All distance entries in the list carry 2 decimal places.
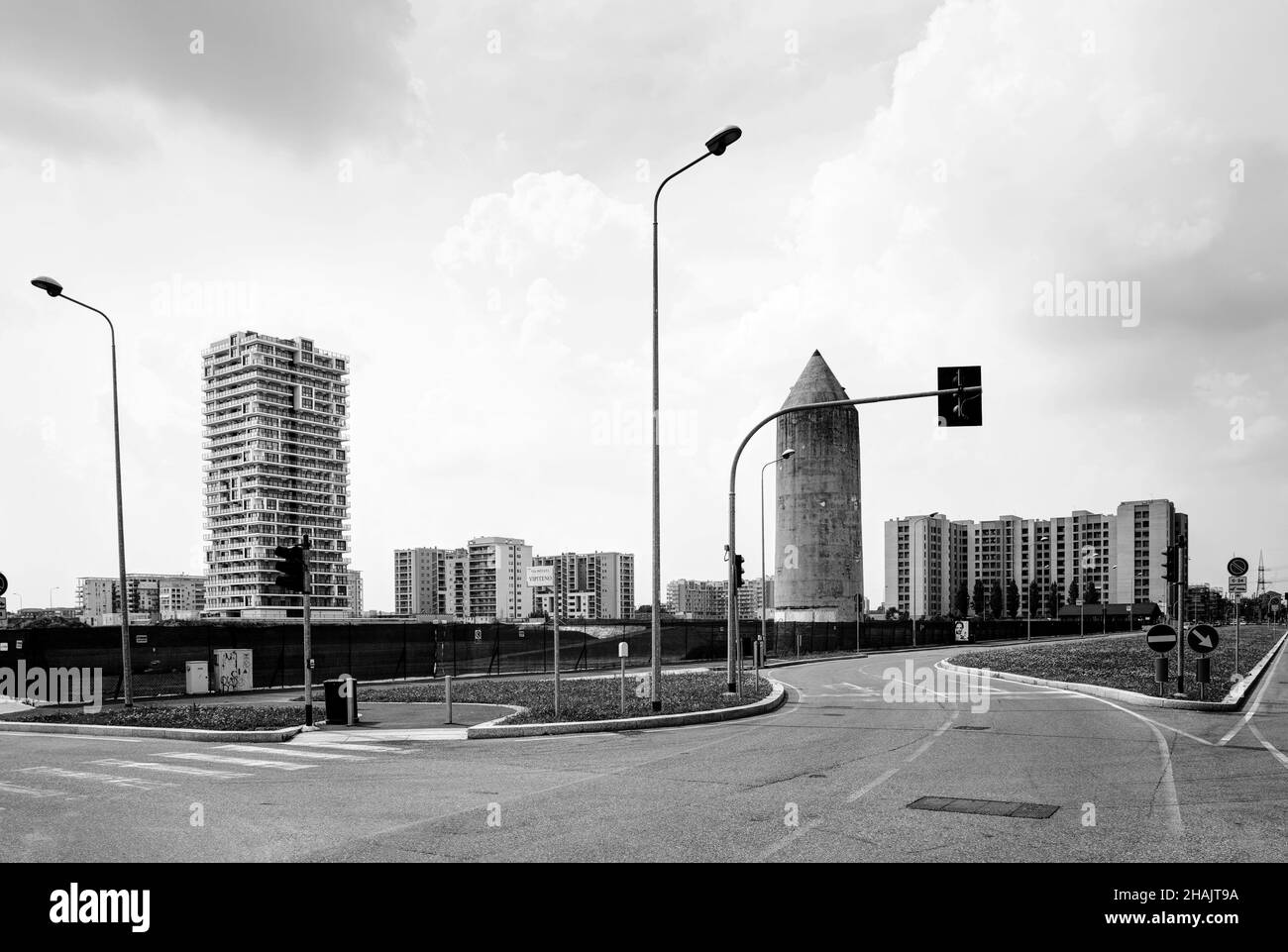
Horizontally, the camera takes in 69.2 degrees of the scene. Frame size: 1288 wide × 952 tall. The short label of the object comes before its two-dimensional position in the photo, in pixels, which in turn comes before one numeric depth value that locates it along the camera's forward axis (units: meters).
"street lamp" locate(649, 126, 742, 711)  17.28
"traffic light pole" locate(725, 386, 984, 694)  21.64
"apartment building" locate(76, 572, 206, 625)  144.32
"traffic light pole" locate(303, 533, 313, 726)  16.58
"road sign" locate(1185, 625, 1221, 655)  19.59
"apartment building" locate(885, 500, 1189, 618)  181.88
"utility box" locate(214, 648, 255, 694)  27.34
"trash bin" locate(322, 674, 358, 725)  17.34
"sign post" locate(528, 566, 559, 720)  16.56
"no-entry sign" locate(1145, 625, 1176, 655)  20.33
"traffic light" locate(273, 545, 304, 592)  16.55
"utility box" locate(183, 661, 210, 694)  26.31
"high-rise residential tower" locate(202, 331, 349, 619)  179.88
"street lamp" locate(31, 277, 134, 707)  20.59
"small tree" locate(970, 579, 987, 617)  183.12
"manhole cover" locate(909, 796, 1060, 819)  8.82
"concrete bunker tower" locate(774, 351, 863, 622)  81.81
